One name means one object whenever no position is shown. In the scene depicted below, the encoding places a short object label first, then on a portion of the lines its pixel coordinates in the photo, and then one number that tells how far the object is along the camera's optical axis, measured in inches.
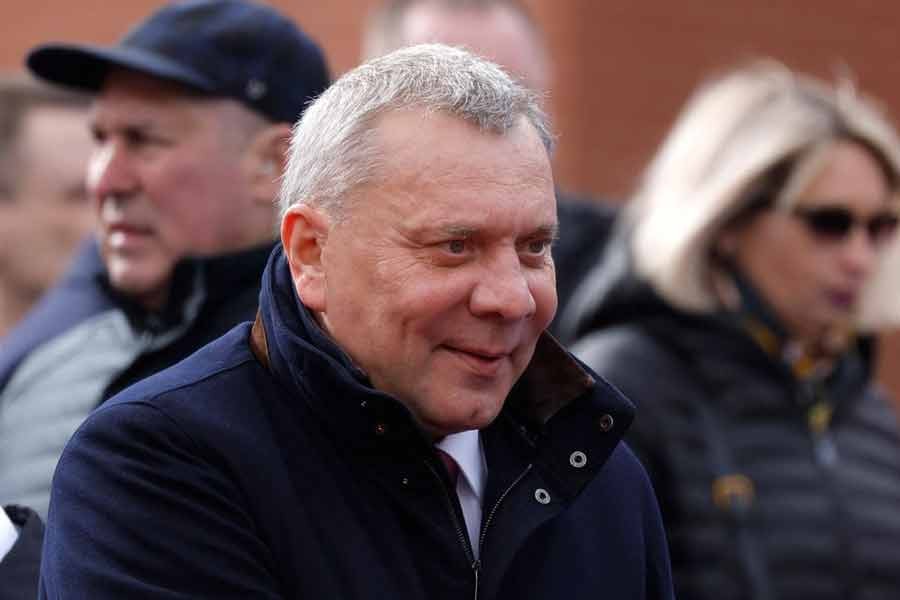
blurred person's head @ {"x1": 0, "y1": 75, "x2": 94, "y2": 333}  440.5
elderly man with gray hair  193.9
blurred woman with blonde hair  351.9
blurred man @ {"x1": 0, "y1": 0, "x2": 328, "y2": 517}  288.8
